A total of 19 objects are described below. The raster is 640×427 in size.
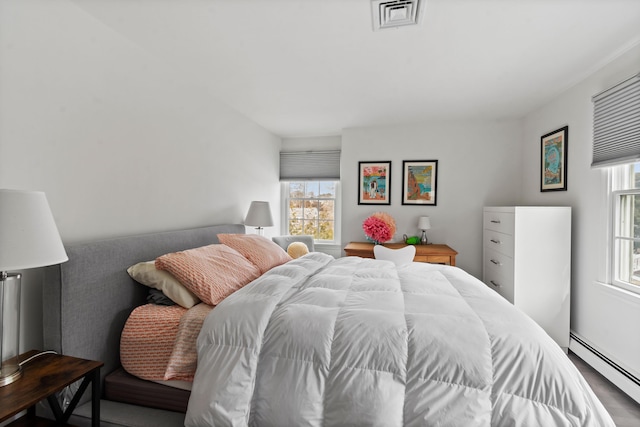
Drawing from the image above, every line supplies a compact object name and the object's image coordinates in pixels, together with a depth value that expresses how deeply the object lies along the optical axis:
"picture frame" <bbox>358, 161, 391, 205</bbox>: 4.27
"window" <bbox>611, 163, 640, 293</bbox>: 2.28
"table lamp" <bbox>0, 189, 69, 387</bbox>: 1.06
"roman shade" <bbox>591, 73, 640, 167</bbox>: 2.12
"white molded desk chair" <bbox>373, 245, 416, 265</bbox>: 3.13
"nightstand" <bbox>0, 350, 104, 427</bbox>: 1.06
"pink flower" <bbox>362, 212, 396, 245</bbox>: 3.86
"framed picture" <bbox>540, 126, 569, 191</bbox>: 3.01
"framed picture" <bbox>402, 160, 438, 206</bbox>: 4.15
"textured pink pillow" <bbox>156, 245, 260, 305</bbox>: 1.69
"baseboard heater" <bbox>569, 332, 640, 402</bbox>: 2.09
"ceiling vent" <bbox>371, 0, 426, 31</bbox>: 1.71
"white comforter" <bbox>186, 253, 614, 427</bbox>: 1.11
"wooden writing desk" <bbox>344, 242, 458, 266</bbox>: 3.55
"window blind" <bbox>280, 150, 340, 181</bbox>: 4.63
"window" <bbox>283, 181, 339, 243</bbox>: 4.74
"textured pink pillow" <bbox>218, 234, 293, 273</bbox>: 2.33
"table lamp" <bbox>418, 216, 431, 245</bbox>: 4.02
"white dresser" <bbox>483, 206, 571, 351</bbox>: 2.86
